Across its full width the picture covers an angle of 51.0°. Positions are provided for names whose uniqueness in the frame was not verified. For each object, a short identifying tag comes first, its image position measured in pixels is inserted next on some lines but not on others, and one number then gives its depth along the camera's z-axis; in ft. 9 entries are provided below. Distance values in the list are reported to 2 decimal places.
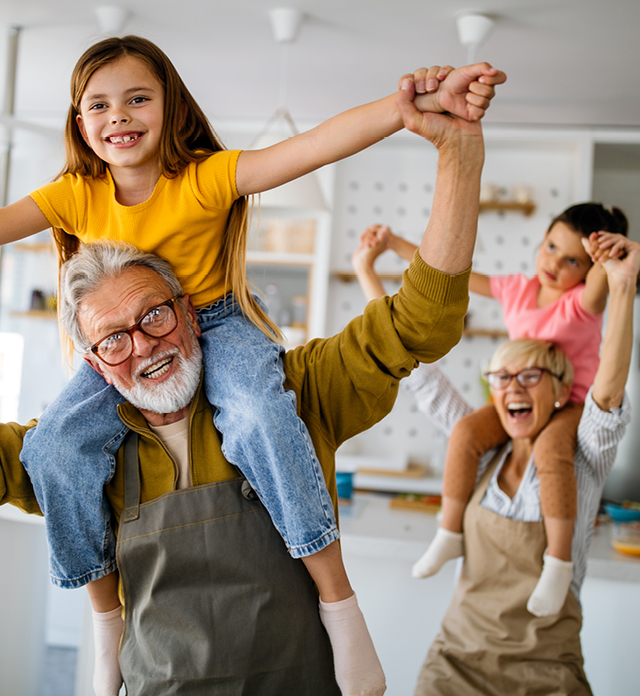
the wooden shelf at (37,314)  14.44
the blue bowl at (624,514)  8.01
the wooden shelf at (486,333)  13.26
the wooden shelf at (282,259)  13.80
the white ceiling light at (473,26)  8.43
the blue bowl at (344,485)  8.34
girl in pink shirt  5.31
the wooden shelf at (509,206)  12.96
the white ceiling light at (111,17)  8.95
